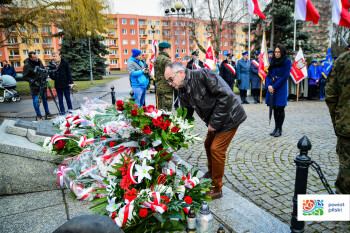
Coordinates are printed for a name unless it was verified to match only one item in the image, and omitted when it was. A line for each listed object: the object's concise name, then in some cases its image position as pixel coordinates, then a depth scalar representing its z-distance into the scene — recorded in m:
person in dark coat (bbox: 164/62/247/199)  2.94
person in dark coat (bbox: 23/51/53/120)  7.49
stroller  12.53
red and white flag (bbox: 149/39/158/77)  11.00
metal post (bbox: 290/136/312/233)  2.02
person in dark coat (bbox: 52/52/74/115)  7.73
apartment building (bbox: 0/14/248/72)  61.12
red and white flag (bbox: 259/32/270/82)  11.15
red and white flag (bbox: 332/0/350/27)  9.17
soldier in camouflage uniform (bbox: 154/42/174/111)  6.76
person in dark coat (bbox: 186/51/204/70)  9.98
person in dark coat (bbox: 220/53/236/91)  10.23
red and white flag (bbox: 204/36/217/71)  10.82
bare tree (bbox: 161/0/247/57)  29.50
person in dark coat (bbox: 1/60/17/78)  16.00
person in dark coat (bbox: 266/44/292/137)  5.61
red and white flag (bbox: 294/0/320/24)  9.02
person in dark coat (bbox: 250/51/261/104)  11.83
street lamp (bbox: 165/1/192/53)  17.95
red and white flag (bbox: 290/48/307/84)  11.38
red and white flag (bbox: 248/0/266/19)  10.00
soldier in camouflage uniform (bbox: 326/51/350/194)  2.27
